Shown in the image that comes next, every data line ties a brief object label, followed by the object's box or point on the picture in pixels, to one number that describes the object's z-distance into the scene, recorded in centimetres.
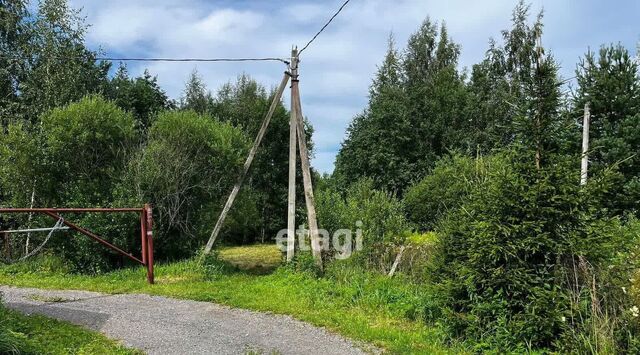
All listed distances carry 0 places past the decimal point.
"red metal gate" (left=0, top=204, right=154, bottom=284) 915
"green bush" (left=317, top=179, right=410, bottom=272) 978
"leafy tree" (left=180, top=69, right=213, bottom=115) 2873
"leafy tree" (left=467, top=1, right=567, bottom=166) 536
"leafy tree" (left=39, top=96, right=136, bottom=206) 1105
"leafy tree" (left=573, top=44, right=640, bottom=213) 1734
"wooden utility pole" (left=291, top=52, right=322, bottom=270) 991
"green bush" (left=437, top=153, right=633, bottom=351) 485
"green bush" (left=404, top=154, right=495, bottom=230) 1970
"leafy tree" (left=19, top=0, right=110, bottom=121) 1480
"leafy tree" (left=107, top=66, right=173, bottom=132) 2053
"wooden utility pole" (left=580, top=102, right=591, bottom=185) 1501
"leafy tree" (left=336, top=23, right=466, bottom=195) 2811
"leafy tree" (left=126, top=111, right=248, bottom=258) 1131
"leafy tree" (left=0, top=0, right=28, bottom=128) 1559
